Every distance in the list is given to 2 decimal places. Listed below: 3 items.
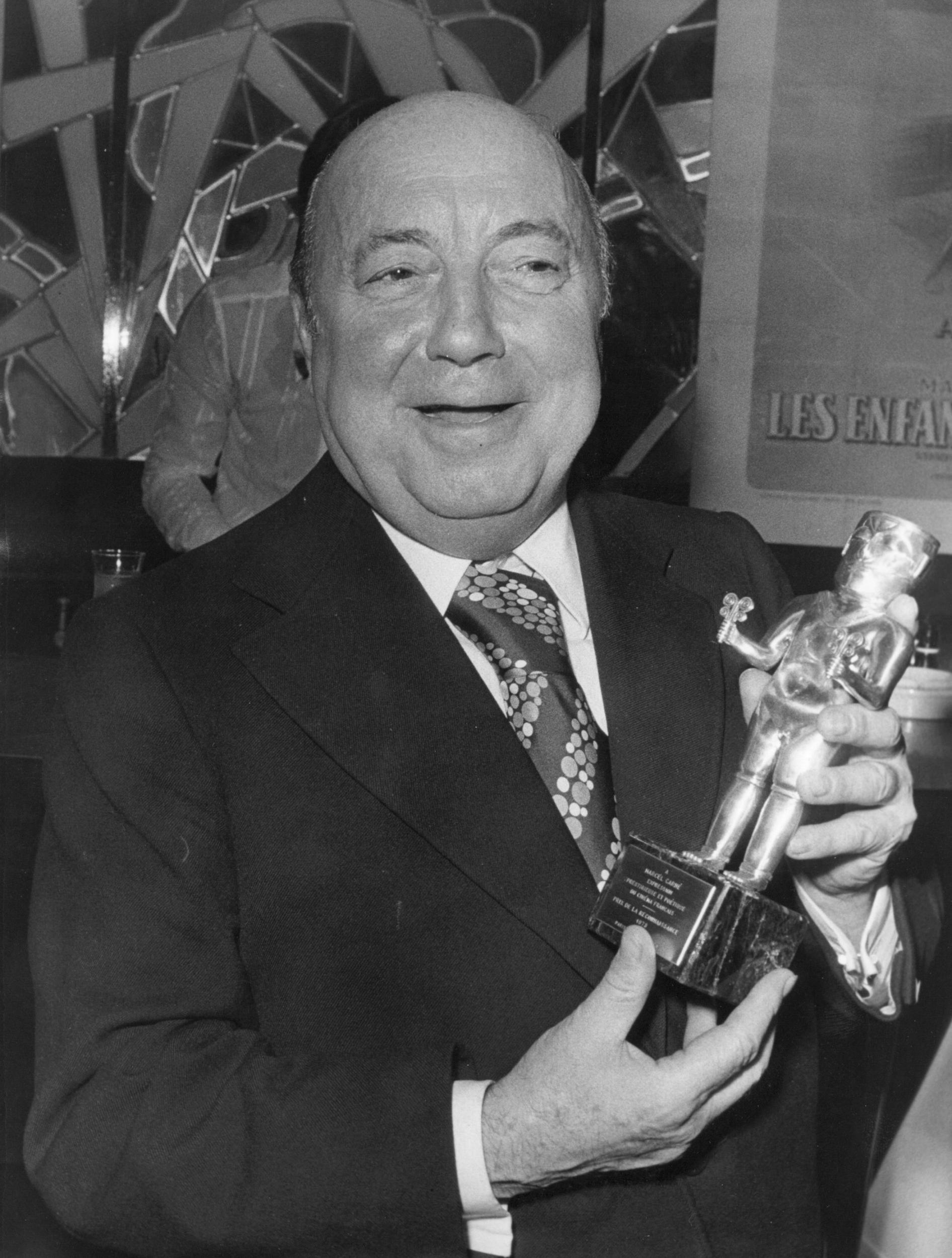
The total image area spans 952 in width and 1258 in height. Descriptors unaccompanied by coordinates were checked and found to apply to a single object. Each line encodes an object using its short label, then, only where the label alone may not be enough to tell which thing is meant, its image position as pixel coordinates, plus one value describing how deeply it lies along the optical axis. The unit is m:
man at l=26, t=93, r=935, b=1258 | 1.10
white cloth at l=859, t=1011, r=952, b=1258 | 1.69
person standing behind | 3.05
